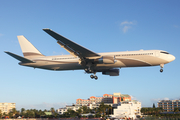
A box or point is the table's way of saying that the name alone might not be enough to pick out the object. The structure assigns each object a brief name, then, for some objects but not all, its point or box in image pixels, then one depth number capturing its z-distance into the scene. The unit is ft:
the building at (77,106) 592.36
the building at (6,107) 599.66
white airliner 137.08
